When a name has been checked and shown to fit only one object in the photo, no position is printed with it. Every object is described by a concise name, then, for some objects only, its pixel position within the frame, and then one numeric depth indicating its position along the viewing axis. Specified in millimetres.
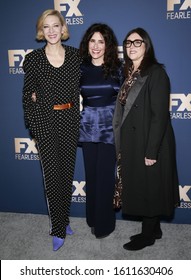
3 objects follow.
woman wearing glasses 2197
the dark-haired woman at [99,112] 2396
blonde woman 2361
